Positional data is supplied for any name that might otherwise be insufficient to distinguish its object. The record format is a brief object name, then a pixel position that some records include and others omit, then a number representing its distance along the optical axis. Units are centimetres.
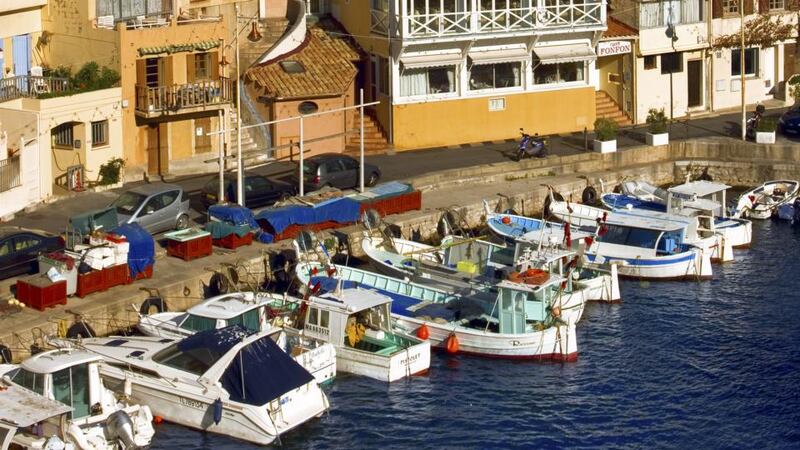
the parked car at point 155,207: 5225
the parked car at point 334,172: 5747
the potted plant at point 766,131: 6512
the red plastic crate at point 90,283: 4700
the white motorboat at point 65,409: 3806
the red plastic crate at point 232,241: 5194
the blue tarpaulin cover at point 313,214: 5303
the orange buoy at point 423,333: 4588
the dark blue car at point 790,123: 6613
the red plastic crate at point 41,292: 4581
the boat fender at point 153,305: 4700
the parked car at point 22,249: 4819
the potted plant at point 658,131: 6519
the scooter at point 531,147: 6266
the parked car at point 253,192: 5550
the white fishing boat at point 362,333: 4419
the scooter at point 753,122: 6669
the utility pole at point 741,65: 6588
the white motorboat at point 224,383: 4012
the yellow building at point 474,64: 6298
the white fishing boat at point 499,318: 4572
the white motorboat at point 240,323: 4338
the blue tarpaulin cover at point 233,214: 5209
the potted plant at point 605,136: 6388
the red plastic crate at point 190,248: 5075
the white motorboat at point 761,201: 5981
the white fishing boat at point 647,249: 5297
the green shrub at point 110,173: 5831
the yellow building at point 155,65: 5928
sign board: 6800
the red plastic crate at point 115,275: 4772
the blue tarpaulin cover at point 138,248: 4847
